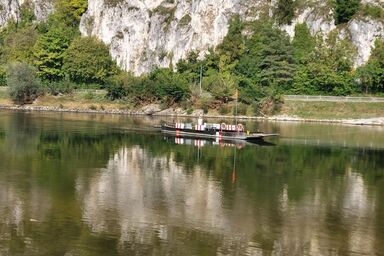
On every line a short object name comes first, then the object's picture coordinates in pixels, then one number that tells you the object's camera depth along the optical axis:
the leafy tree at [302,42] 113.12
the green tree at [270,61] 108.06
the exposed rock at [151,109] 107.88
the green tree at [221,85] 104.75
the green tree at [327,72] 104.94
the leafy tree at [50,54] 126.62
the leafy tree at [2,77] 128.25
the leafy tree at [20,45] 131.62
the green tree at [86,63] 125.19
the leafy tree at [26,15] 154.00
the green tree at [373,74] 102.06
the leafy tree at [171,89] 108.06
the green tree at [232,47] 117.38
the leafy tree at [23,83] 112.50
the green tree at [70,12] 147.25
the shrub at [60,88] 118.75
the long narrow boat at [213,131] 66.62
